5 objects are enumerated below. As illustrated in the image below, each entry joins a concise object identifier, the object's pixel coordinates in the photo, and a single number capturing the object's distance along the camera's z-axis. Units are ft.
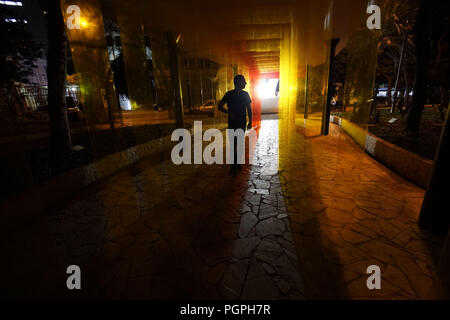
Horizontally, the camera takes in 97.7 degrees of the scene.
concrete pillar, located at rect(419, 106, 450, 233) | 8.32
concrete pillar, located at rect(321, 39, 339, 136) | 27.04
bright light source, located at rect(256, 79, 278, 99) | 74.77
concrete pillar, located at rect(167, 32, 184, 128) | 26.78
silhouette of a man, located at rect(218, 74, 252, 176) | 15.43
